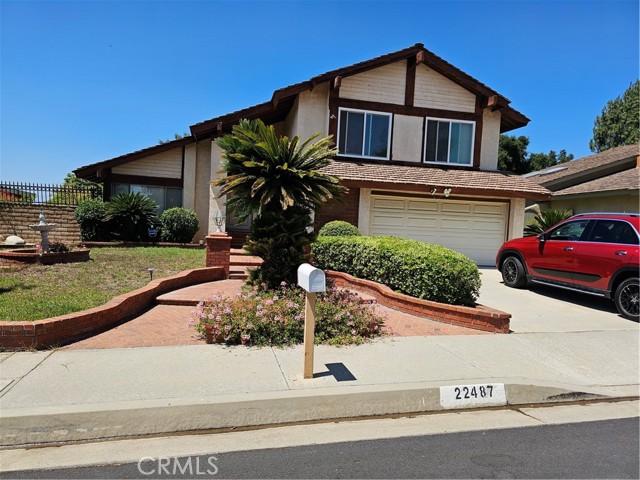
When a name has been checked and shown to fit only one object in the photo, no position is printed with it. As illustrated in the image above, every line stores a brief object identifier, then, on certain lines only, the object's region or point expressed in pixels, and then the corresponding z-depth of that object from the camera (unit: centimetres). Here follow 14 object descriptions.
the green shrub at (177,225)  1503
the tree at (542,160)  4512
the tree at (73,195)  1803
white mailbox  446
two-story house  1397
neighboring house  1700
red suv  775
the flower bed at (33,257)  1027
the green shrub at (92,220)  1445
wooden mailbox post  455
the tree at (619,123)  3797
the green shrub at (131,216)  1452
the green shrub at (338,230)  1151
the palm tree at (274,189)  745
